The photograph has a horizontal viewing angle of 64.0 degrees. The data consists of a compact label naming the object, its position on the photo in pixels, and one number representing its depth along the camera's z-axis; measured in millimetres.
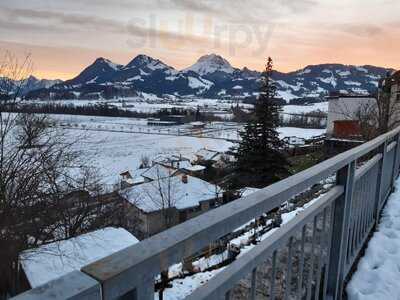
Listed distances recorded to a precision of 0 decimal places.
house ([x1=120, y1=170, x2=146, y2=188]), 25312
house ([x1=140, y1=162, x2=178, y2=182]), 27097
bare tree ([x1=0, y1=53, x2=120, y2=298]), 9344
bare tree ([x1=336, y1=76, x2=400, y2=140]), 10312
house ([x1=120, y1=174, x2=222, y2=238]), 21078
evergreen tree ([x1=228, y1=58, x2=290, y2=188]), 21016
